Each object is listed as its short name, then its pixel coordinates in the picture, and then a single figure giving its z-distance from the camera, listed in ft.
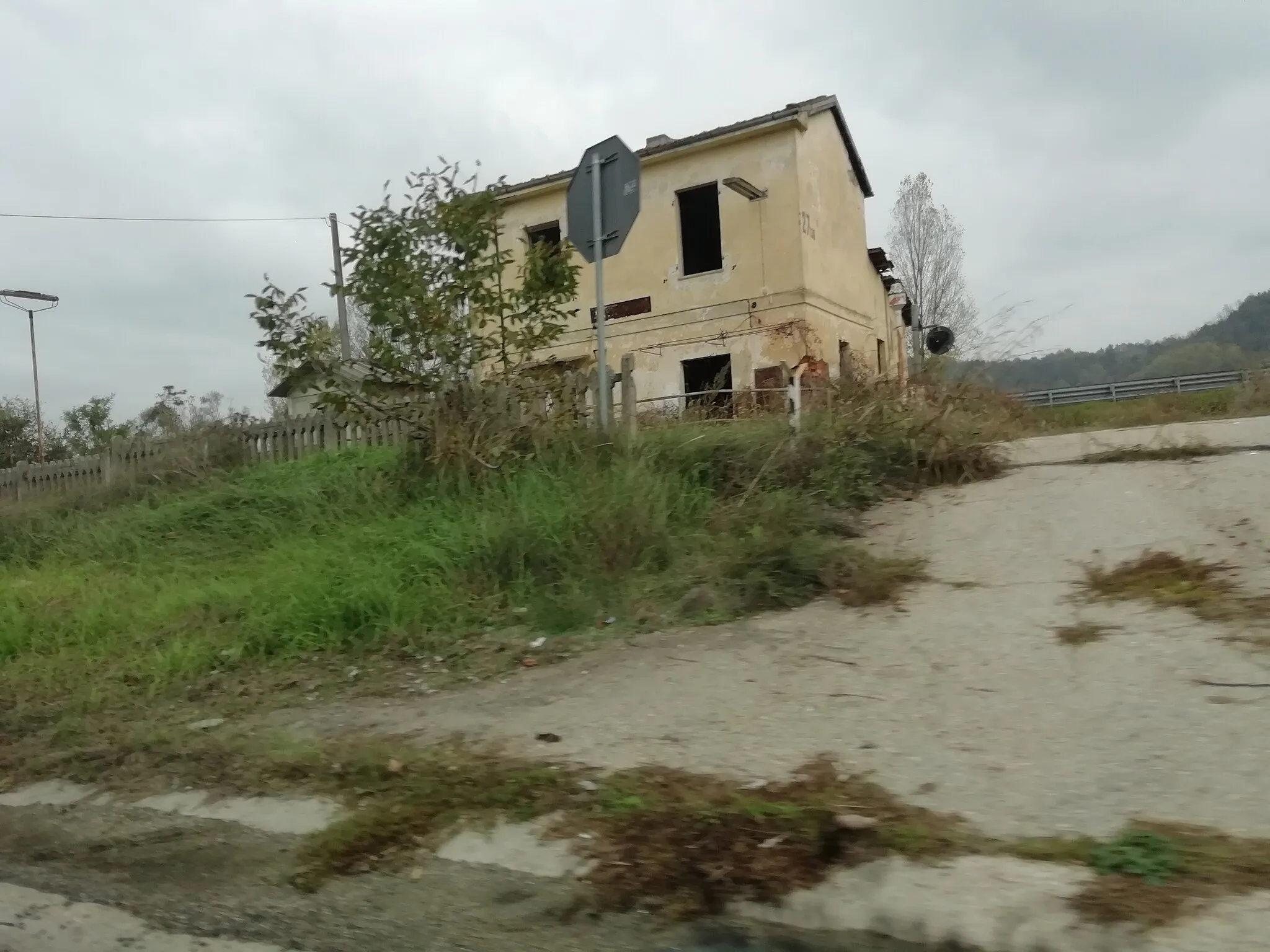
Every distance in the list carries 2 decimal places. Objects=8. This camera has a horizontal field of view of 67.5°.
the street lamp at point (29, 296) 65.67
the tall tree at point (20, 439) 94.84
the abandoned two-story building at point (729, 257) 52.85
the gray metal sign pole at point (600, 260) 25.70
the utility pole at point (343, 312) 58.70
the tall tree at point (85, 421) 98.54
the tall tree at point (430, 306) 27.14
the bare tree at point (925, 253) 98.84
